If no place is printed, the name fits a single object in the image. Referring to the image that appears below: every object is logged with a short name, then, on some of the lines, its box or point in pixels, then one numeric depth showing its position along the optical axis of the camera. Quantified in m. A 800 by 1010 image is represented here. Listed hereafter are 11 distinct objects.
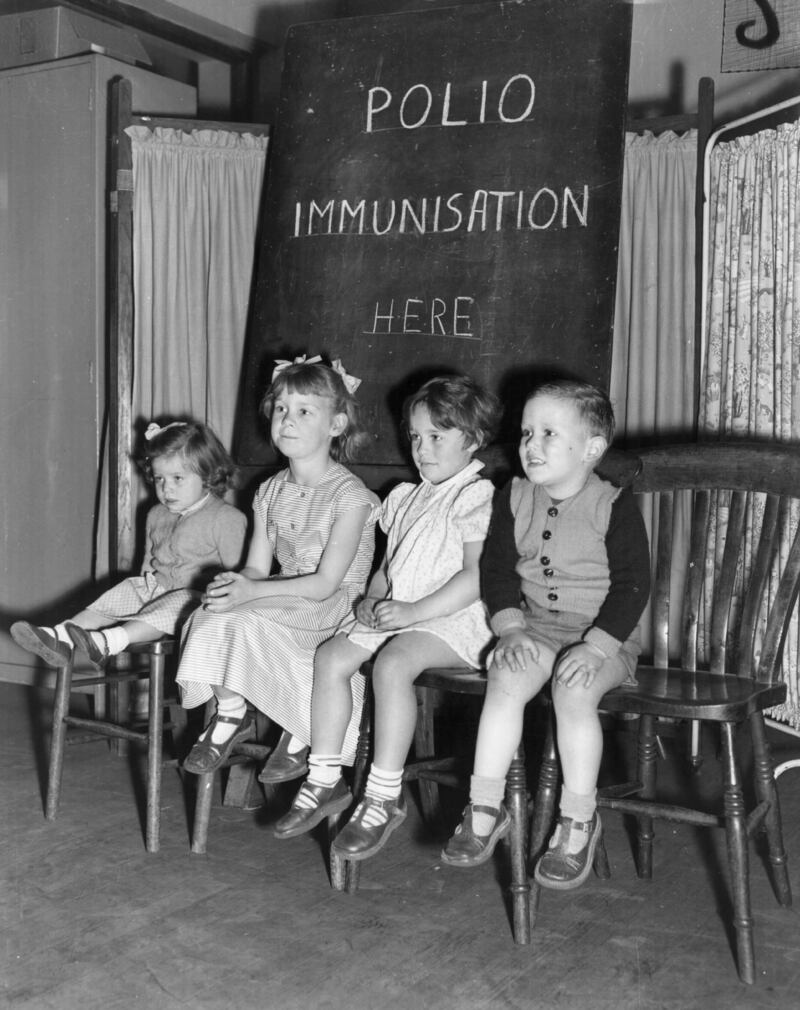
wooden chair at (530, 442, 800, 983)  2.18
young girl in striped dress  2.69
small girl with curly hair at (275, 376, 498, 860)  2.43
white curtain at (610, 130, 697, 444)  3.48
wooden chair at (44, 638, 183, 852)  2.78
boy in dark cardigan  2.24
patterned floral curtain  3.24
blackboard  2.97
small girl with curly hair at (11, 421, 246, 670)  3.25
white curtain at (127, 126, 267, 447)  3.66
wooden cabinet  4.05
